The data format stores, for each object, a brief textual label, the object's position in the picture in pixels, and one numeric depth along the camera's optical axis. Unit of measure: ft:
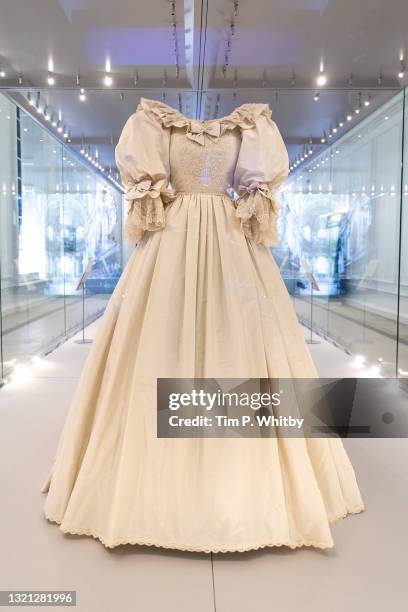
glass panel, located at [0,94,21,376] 12.25
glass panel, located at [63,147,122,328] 11.64
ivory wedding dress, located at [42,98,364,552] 4.55
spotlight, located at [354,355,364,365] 12.53
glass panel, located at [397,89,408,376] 11.66
